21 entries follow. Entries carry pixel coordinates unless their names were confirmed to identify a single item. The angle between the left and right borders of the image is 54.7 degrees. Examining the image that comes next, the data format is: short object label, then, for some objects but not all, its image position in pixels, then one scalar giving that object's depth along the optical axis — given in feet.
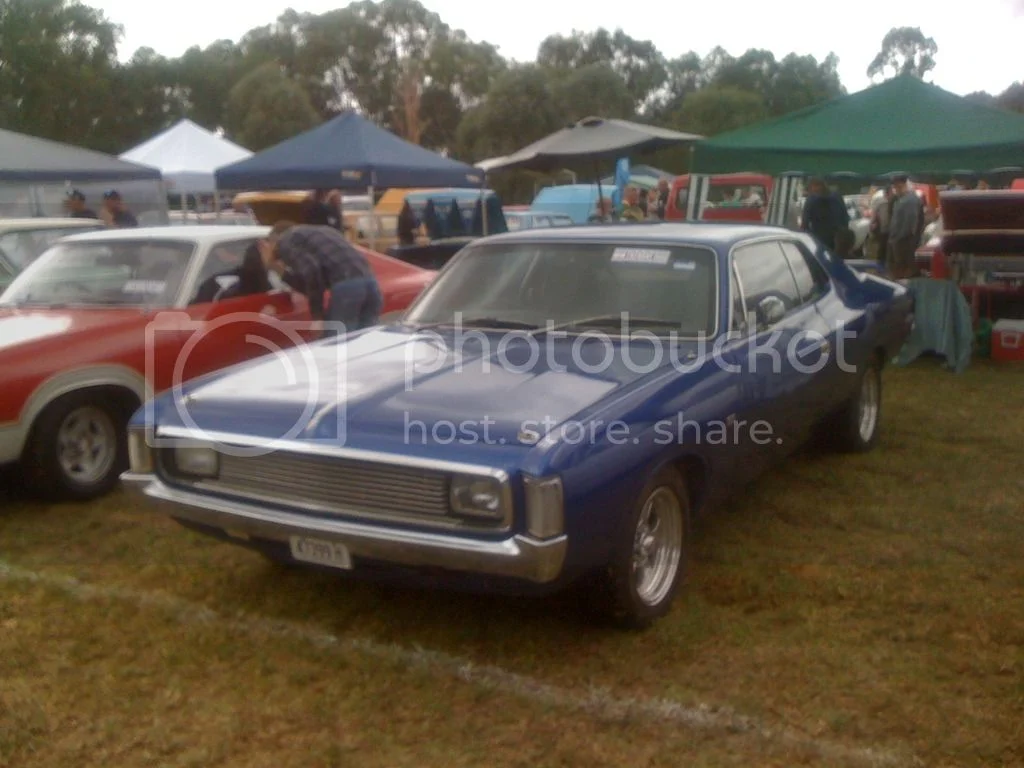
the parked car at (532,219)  60.29
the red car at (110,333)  16.92
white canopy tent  57.67
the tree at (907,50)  176.55
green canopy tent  28.17
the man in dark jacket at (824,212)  38.83
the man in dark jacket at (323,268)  20.84
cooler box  29.58
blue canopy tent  39.99
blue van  76.07
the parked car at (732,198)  55.93
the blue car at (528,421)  10.71
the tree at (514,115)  127.44
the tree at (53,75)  142.72
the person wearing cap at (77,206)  42.57
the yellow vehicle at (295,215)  60.03
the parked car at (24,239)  25.90
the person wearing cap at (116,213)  38.68
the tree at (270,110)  141.79
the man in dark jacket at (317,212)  31.01
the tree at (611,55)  193.98
